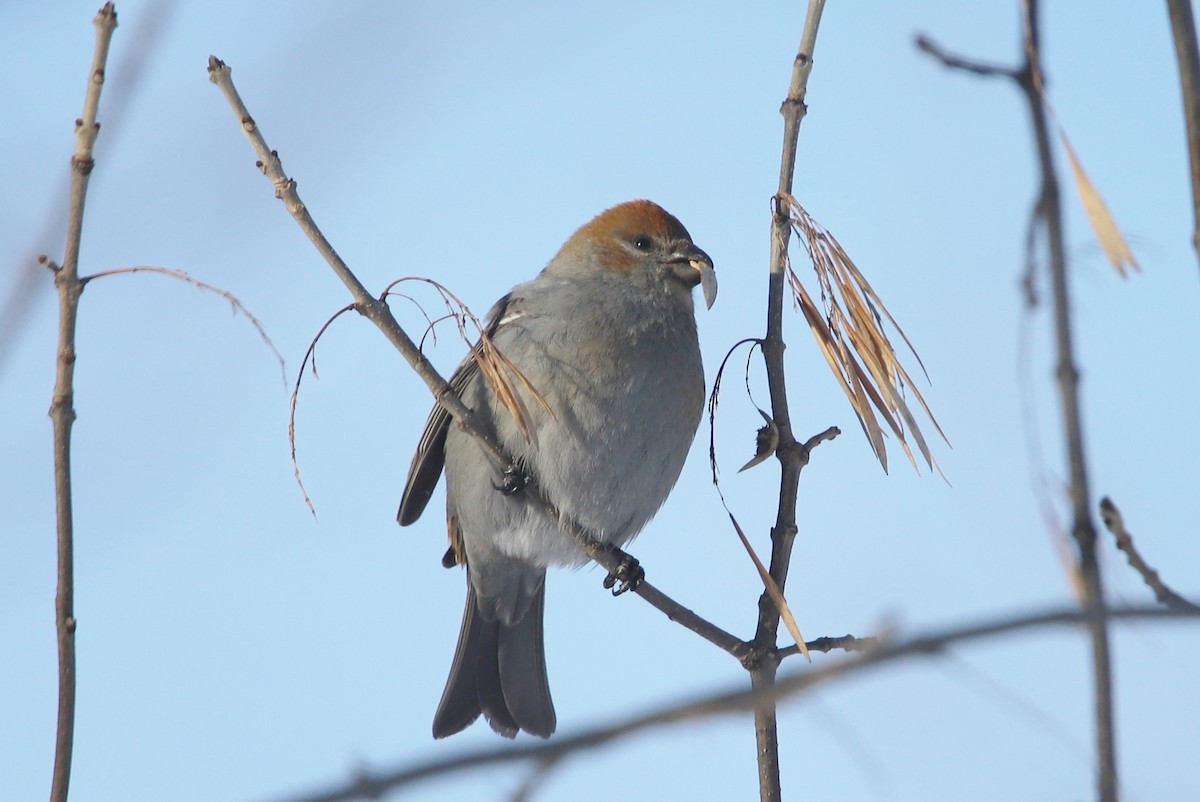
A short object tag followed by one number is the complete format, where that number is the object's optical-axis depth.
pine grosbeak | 9.05
